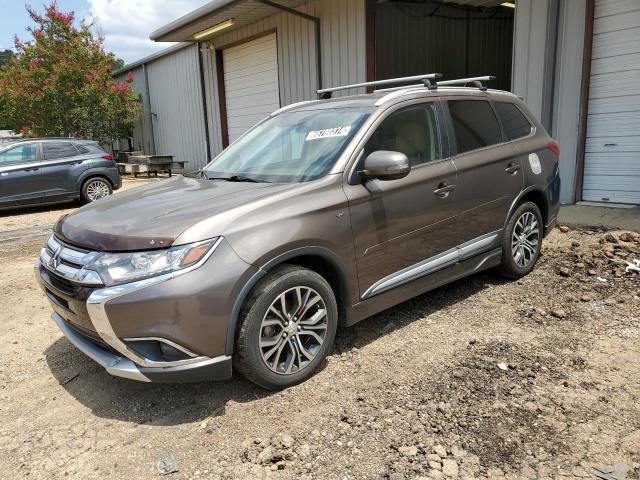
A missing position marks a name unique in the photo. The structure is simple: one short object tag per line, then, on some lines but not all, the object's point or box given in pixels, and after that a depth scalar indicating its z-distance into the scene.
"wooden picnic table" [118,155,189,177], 17.59
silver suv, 10.37
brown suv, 2.82
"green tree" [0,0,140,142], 18.00
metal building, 7.47
